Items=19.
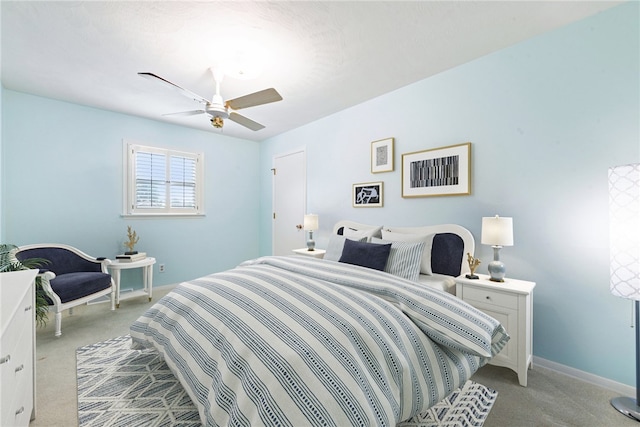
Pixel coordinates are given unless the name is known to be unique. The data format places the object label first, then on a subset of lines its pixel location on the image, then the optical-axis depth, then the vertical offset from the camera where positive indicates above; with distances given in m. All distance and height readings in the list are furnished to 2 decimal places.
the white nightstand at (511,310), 1.94 -0.73
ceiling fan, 2.29 +0.98
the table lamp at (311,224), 3.87 -0.16
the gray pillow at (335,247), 2.95 -0.38
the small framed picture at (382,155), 3.26 +0.71
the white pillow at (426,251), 2.64 -0.37
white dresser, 1.05 -0.63
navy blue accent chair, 2.66 -0.72
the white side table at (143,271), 3.42 -0.79
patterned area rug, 1.58 -1.21
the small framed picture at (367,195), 3.40 +0.23
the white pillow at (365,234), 3.04 -0.24
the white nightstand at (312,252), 3.65 -0.55
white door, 4.49 +0.20
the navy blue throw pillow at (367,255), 2.50 -0.40
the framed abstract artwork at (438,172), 2.65 +0.44
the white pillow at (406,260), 2.40 -0.42
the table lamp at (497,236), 2.14 -0.18
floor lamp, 1.61 -0.15
